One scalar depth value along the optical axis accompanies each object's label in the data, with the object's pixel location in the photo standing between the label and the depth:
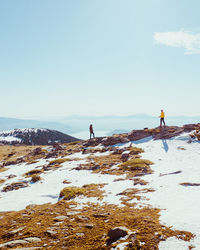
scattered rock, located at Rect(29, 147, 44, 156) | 32.78
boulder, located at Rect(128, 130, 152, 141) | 30.95
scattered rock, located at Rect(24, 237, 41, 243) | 5.66
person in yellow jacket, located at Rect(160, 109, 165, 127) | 27.64
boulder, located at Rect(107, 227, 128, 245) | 5.45
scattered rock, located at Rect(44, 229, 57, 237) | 5.99
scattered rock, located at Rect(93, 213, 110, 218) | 7.41
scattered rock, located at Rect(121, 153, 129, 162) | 20.32
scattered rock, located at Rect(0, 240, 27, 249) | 5.44
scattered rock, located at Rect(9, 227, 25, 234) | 6.42
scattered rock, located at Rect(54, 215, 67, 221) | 7.36
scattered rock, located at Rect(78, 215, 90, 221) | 7.16
